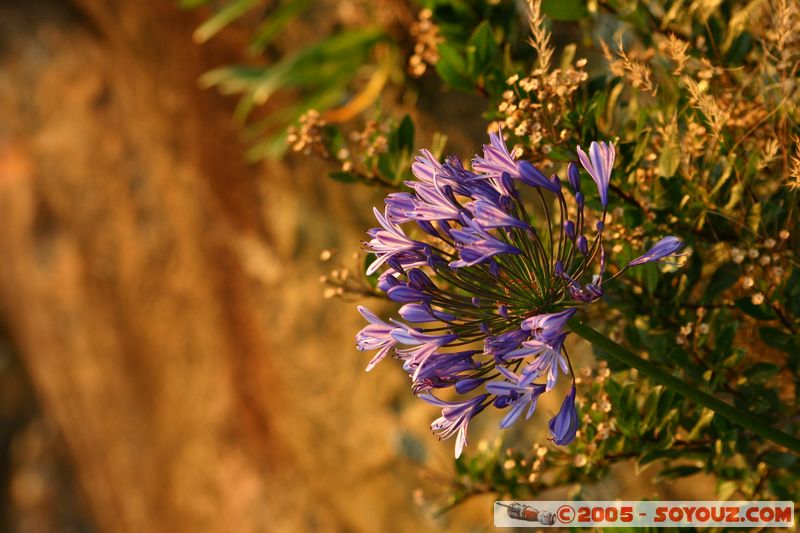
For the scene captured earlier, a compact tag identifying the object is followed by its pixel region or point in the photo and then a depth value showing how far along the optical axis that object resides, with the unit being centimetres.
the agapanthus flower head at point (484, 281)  153
